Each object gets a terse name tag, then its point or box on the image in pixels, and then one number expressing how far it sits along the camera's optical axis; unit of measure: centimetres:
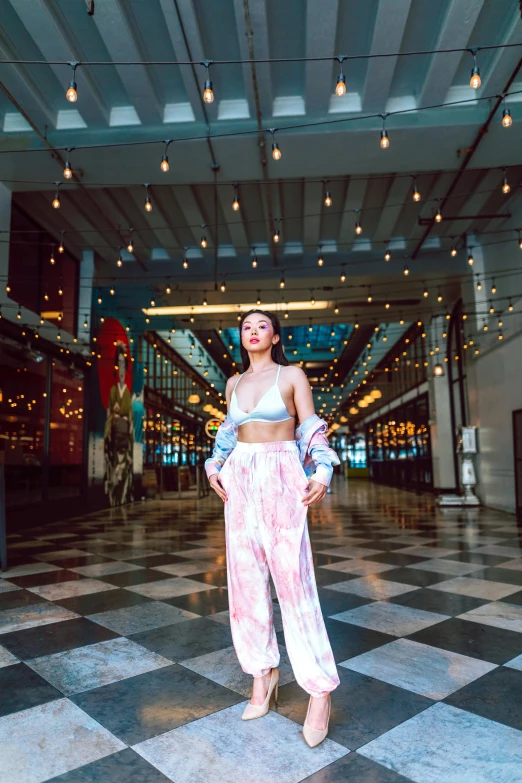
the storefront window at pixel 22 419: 729
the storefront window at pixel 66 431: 885
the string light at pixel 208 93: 400
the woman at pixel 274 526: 177
